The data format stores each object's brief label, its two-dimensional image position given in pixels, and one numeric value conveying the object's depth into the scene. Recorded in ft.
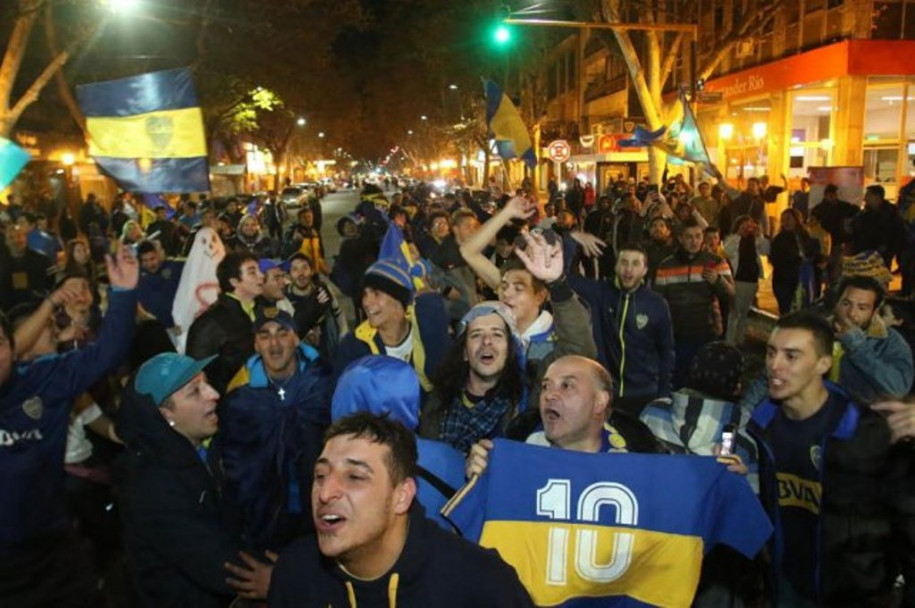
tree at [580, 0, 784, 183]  66.90
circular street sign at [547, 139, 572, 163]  86.79
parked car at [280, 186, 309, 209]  145.63
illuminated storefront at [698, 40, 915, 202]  66.08
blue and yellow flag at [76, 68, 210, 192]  21.30
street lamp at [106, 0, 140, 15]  50.88
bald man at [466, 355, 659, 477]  10.93
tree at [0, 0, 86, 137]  49.75
